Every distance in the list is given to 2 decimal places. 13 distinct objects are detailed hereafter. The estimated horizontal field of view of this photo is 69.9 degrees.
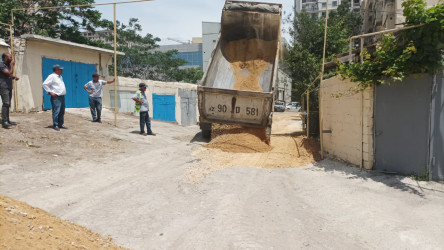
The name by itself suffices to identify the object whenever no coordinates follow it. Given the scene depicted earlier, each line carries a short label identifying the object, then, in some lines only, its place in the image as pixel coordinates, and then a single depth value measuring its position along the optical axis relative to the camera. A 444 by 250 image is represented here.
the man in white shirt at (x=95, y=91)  10.14
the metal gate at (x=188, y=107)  18.08
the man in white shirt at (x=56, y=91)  7.70
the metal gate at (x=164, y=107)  17.05
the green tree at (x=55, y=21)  17.77
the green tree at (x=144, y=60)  30.39
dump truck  8.36
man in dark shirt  7.02
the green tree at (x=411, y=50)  5.07
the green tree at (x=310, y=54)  13.58
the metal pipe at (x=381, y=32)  5.16
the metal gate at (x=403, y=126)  5.53
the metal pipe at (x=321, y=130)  7.76
